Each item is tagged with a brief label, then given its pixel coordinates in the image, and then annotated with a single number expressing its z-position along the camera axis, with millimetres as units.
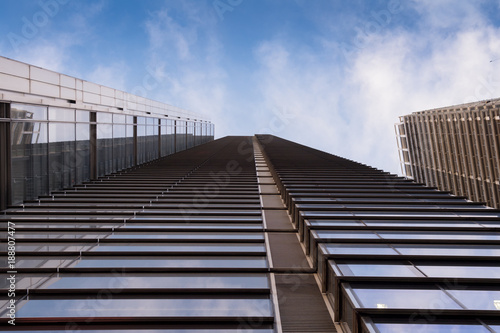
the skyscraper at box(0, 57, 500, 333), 7375
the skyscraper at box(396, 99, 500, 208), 54438
